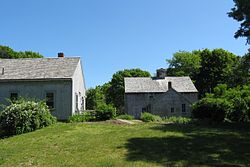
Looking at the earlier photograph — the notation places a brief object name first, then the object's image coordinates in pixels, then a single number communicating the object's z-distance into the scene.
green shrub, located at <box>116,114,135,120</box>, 15.71
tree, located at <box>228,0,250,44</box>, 10.08
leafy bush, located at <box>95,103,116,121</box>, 14.18
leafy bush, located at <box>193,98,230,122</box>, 15.06
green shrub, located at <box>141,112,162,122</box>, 15.28
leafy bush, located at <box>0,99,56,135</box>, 11.23
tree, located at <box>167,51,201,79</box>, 41.11
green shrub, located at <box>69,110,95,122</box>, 14.65
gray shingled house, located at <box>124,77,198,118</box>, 24.08
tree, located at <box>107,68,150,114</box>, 44.07
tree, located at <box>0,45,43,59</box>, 37.44
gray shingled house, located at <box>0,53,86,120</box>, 16.37
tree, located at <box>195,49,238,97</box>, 37.43
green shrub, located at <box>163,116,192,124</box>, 14.47
